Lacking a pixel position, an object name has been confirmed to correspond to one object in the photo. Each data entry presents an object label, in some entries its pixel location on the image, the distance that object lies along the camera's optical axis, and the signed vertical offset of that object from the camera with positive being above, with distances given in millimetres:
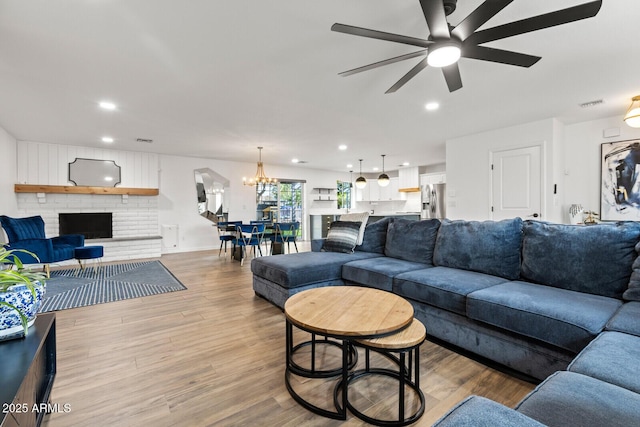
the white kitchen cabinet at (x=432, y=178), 8503 +974
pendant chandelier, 6441 +763
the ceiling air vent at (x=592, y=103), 3774 +1407
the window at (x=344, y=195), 10883 +619
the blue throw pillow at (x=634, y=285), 1794 -480
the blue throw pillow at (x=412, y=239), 3053 -321
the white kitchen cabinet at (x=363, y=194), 10820 +655
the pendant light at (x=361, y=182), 8289 +837
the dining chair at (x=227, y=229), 5979 -355
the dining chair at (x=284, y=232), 6055 -428
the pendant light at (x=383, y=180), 7762 +828
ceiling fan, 1531 +1064
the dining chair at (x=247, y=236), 5648 -483
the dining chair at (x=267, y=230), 6146 -388
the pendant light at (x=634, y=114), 3631 +1198
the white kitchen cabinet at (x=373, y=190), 10586 +769
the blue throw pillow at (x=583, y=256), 1943 -339
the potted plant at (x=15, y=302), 1206 -381
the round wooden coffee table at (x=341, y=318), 1481 -592
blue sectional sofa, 911 -581
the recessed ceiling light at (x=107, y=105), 3676 +1395
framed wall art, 4184 +414
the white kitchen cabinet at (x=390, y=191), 10089 +687
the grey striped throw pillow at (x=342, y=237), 3650 -340
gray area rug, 3463 -1026
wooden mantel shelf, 5531 +496
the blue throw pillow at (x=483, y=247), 2457 -335
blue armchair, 4275 -431
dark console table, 904 -573
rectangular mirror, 6179 +889
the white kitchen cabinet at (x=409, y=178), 9359 +1059
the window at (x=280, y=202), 8695 +309
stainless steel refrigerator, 7887 +279
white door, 4629 +440
